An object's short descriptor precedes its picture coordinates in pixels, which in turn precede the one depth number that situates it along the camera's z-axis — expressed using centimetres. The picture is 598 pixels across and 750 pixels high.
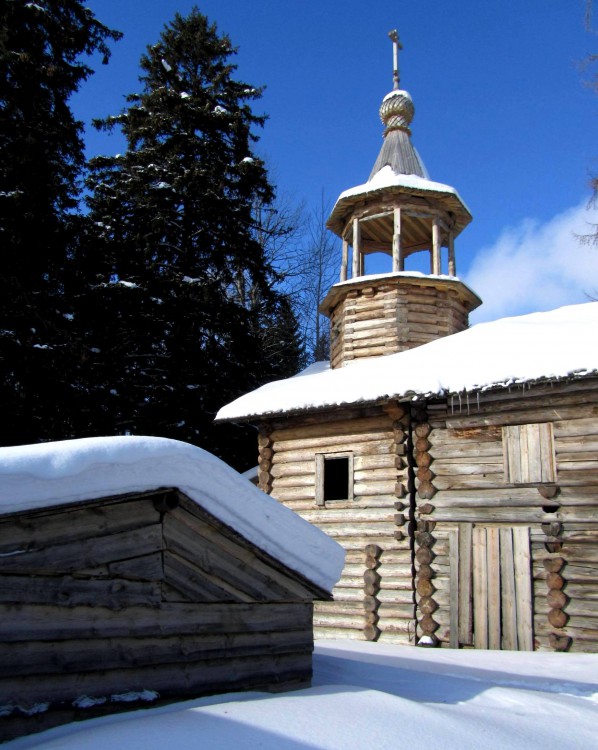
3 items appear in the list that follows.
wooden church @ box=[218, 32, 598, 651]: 969
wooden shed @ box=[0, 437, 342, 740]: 354
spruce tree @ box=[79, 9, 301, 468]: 1936
